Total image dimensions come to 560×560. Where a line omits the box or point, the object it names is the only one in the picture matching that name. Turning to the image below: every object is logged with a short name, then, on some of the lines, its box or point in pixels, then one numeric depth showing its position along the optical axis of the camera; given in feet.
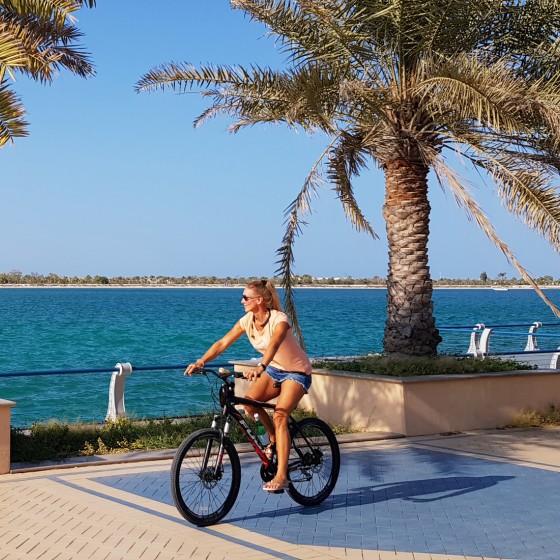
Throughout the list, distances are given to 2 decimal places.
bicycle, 23.49
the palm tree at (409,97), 43.11
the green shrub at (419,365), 42.22
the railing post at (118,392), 41.32
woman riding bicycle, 24.84
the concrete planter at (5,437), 30.27
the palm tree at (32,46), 32.81
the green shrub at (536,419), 42.16
